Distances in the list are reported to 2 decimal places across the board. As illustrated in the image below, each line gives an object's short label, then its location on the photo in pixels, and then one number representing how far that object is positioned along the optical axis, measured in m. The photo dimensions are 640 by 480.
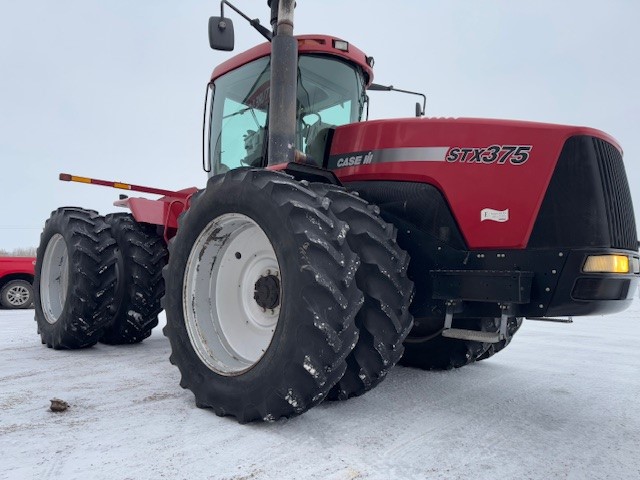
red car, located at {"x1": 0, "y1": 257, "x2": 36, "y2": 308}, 9.78
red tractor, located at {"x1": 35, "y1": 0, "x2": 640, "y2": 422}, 2.27
